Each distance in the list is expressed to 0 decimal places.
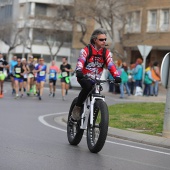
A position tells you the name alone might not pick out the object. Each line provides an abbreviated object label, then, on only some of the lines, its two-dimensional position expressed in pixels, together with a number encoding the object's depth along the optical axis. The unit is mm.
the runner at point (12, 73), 27503
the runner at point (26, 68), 26703
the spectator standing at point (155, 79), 31797
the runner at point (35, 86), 27311
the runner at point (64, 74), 25844
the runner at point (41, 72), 26044
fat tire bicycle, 9641
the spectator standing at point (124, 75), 30738
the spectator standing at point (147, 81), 31372
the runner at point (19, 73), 26312
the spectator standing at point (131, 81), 32594
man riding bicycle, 10078
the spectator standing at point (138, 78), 31016
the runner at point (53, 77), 28041
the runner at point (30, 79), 27469
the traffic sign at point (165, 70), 13039
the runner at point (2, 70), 25453
